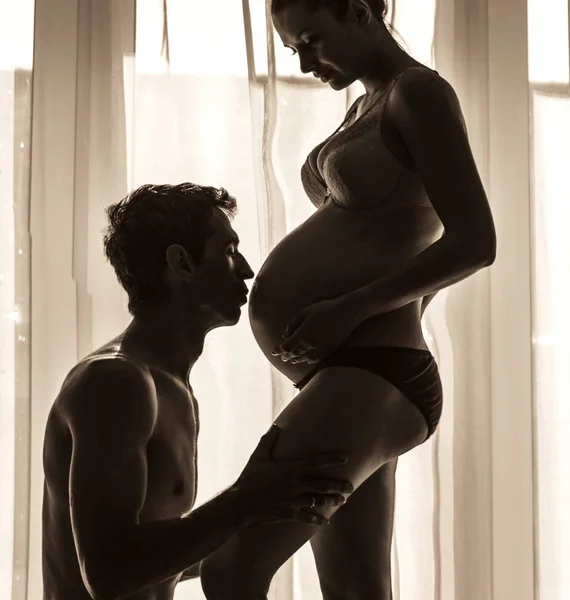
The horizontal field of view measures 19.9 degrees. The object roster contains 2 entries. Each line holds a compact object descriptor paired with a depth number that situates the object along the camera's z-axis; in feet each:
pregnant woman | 7.78
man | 7.59
